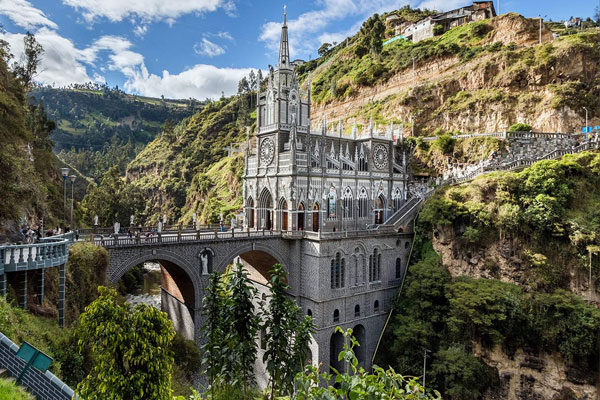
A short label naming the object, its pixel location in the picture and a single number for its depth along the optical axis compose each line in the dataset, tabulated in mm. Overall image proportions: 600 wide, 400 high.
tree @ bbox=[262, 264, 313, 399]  12914
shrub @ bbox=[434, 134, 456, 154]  46125
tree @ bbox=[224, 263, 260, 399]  12633
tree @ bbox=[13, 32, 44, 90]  41375
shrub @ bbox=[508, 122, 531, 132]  43553
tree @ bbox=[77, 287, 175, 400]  8906
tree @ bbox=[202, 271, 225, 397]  12852
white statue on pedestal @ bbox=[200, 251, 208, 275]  30234
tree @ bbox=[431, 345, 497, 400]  29438
